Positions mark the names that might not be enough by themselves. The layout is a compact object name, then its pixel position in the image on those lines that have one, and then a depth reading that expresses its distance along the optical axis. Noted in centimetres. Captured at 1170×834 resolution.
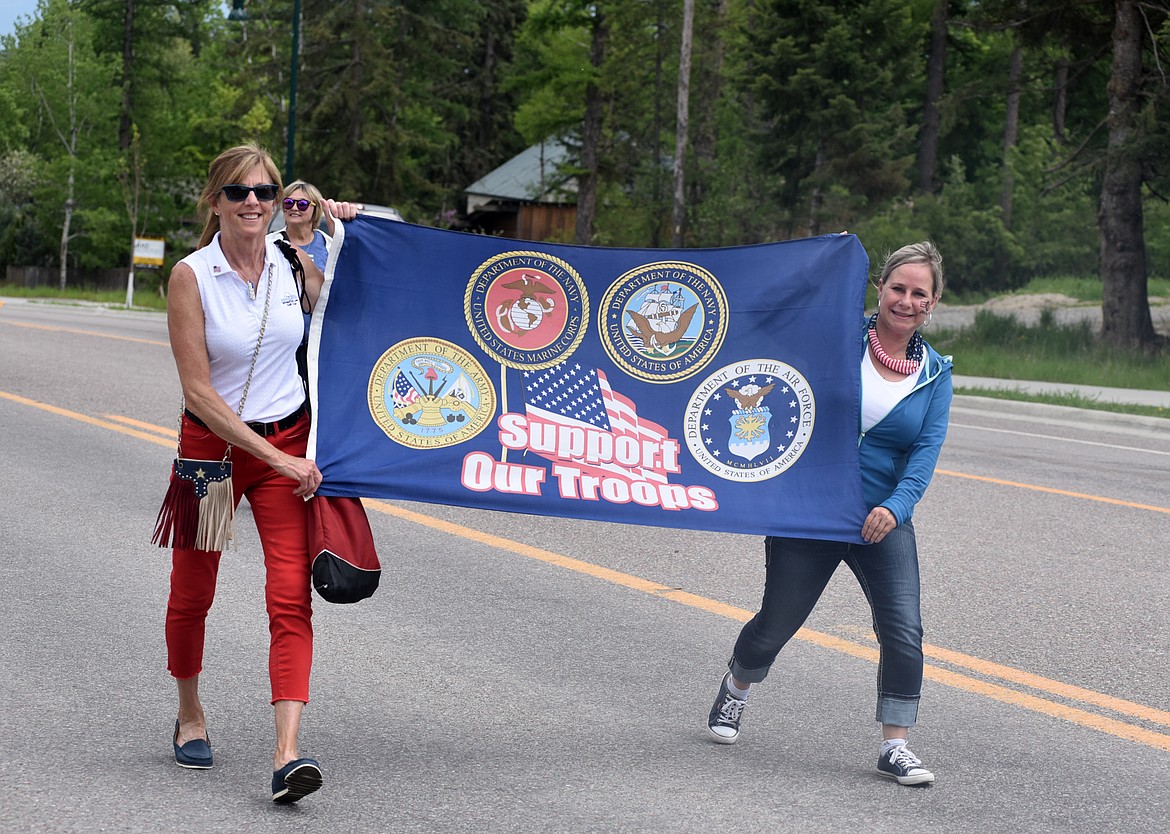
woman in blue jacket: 459
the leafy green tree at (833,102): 3916
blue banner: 481
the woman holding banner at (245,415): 417
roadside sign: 4366
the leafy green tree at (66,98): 5744
